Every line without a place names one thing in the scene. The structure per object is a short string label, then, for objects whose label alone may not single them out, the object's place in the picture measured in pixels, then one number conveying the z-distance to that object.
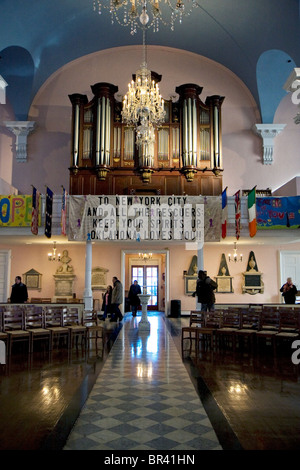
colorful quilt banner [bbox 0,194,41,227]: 12.49
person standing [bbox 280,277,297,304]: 11.27
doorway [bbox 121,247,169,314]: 18.73
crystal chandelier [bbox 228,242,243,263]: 15.70
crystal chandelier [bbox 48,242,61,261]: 15.42
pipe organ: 14.09
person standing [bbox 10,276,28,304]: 10.68
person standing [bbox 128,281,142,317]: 15.39
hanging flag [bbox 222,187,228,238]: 12.09
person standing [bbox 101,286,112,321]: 13.54
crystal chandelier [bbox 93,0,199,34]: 13.53
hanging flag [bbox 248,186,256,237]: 11.86
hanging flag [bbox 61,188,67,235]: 12.07
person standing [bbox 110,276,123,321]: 12.87
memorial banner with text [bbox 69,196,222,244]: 12.48
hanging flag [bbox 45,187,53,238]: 11.97
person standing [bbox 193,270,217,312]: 9.80
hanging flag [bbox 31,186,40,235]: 11.94
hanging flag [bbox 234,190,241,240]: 12.37
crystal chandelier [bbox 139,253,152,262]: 18.38
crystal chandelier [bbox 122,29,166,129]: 10.27
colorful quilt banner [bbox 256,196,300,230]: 12.58
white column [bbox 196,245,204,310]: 13.29
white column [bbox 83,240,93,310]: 12.68
